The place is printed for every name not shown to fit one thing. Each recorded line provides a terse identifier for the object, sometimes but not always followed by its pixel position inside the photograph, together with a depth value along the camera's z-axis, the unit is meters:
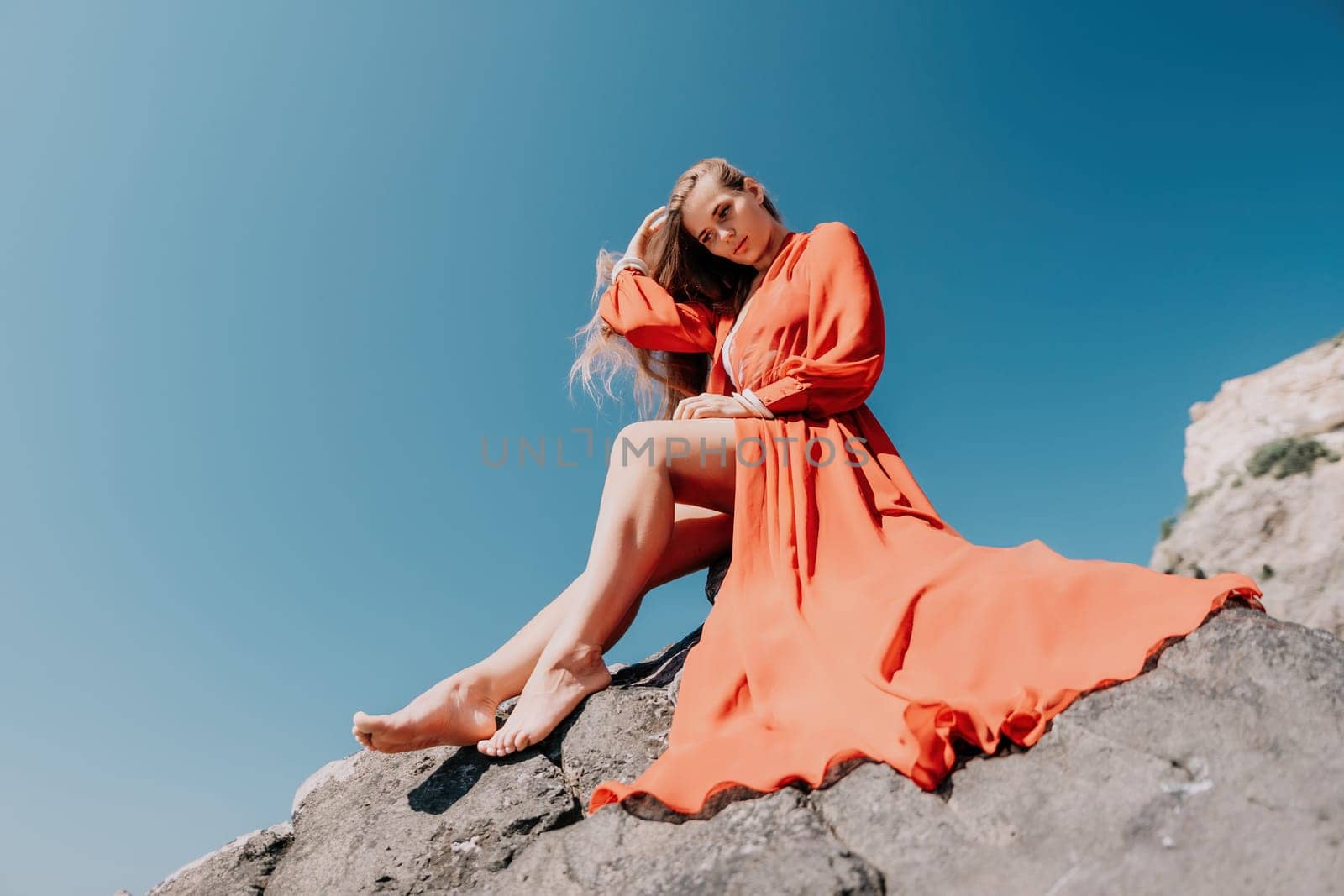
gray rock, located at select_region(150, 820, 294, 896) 2.13
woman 1.61
